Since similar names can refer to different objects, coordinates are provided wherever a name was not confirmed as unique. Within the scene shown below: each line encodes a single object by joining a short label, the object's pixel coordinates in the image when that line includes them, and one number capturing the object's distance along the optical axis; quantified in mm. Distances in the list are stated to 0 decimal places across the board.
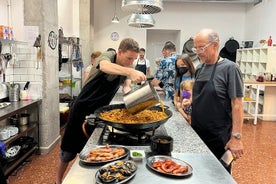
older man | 1853
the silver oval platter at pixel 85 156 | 1333
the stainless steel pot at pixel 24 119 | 3387
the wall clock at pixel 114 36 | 8500
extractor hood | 1837
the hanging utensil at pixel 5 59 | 3223
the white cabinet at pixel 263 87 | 5785
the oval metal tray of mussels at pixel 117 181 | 1144
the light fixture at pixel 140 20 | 3707
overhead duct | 7575
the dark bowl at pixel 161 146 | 1470
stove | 1660
